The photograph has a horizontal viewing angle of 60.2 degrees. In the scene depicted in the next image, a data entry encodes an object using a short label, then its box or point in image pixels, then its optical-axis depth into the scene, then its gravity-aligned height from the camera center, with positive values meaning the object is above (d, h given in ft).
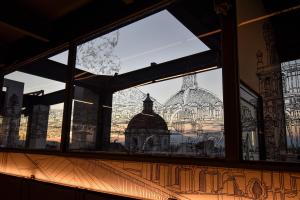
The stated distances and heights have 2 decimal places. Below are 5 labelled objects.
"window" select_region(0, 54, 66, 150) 11.08 +1.48
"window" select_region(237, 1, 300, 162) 5.25 +1.37
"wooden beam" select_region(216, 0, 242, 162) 5.76 +1.40
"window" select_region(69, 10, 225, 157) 6.52 +1.33
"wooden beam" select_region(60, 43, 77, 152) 10.04 +1.51
